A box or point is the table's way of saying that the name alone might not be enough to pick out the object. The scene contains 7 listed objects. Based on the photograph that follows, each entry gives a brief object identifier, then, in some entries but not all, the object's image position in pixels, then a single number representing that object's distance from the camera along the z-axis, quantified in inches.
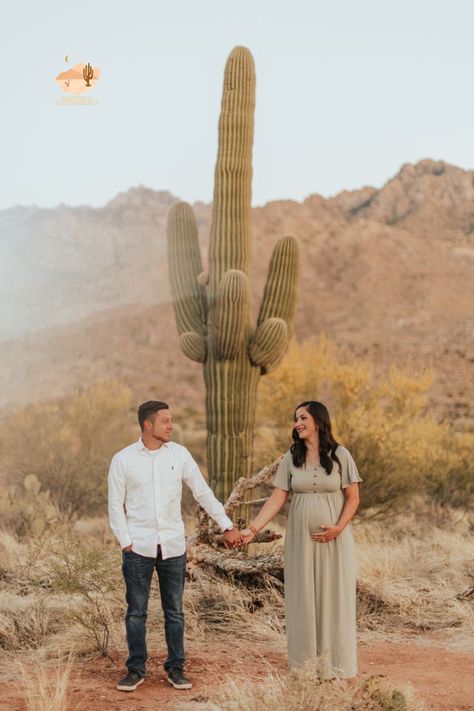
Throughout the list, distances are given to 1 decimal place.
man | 229.9
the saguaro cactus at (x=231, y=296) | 479.2
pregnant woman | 224.2
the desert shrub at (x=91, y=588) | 289.6
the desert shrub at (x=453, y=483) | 678.5
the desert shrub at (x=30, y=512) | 540.4
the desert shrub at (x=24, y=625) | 293.6
